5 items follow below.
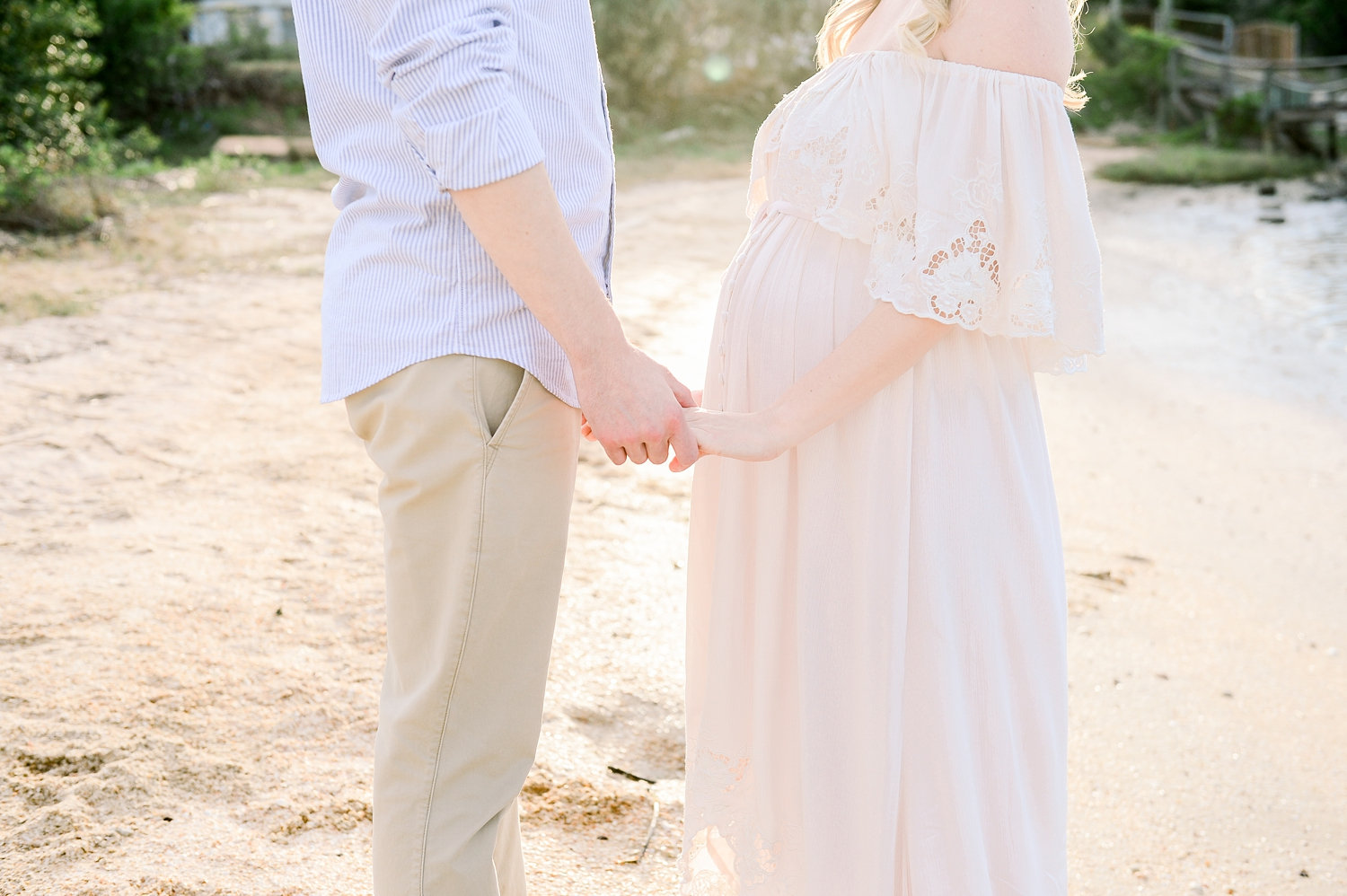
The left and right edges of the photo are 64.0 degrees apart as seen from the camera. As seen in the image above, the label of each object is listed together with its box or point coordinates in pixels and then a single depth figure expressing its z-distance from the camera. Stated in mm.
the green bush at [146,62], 14914
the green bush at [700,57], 15750
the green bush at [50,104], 8478
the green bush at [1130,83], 22344
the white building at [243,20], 18891
